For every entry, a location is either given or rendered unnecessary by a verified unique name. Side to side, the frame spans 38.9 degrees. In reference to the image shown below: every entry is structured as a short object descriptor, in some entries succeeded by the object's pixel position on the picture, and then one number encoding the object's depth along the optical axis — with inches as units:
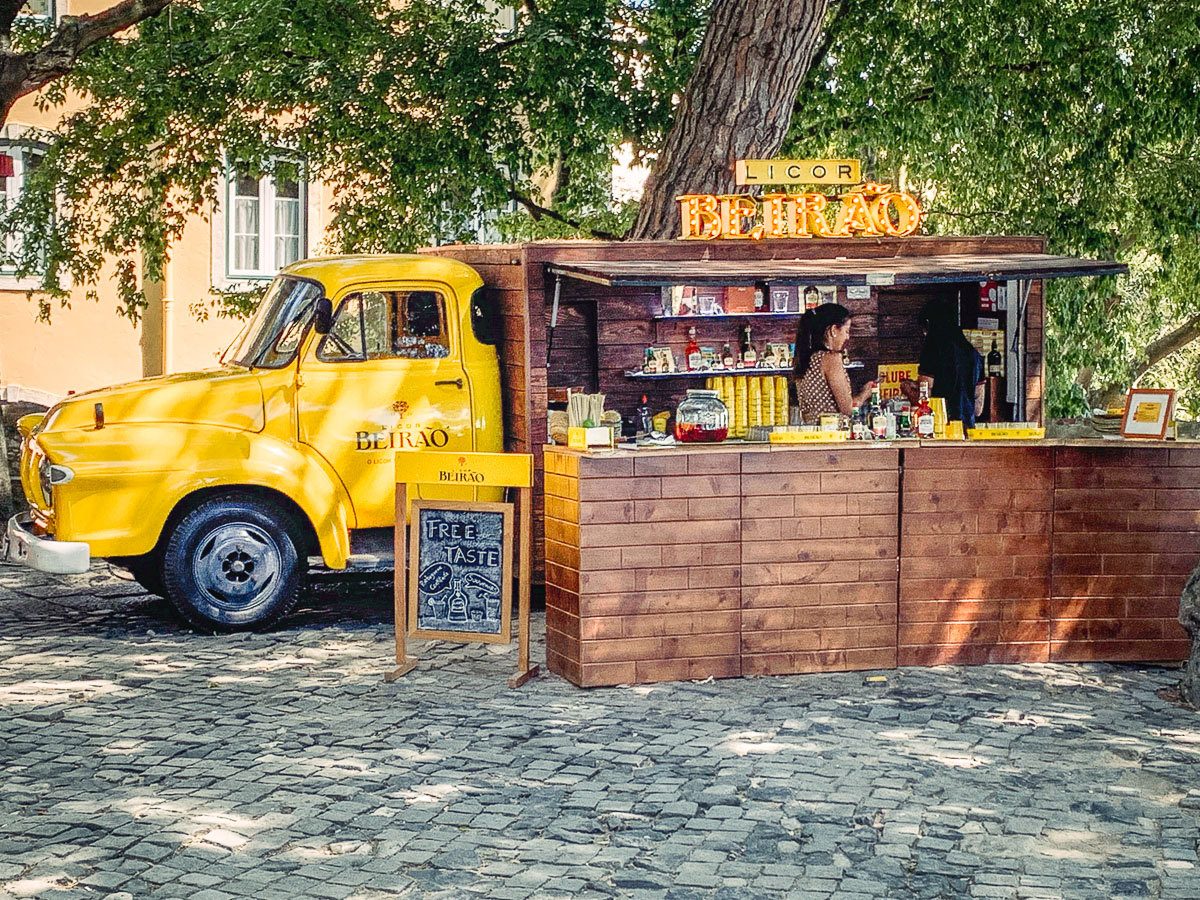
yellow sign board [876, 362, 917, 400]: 509.0
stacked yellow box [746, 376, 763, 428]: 494.6
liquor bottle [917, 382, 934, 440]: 386.3
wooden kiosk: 360.5
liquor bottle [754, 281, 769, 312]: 491.5
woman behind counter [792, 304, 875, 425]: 432.5
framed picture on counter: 383.2
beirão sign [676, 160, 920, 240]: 465.4
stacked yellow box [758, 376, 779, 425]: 496.4
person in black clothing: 489.7
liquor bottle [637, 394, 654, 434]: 463.7
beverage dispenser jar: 380.8
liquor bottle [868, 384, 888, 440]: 390.9
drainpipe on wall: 881.5
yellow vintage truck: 422.6
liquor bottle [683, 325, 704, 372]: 489.1
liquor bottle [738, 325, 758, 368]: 493.7
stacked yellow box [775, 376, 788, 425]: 497.0
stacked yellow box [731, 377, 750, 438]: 493.4
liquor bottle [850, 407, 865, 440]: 389.1
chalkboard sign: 374.6
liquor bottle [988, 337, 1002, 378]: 504.1
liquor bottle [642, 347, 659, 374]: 485.1
